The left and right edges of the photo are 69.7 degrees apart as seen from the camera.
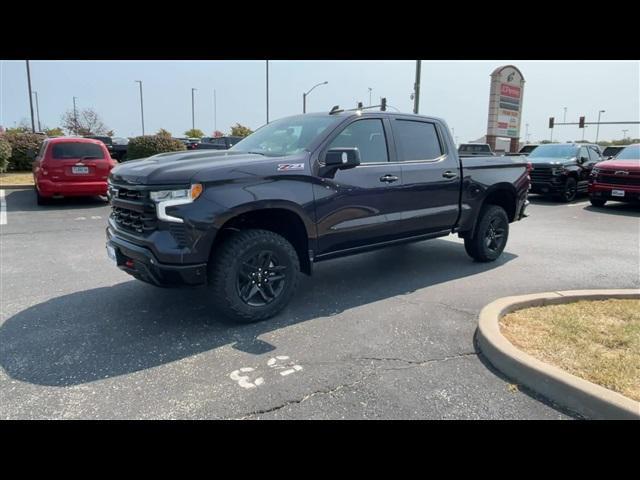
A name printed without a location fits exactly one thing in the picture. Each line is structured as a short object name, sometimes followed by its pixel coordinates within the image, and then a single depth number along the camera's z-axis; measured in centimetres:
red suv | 1024
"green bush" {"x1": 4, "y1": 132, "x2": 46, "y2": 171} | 1716
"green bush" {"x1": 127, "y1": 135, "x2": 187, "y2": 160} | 1695
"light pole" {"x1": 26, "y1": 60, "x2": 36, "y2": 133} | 2760
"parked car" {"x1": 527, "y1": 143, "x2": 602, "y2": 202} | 1339
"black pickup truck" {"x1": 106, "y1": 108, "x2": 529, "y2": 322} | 366
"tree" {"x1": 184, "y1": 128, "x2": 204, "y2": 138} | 5403
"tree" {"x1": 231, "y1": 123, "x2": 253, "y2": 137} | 3827
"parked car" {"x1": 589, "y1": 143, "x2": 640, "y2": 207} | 1147
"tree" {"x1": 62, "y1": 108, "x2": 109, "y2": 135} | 4462
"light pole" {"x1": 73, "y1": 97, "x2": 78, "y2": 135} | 4450
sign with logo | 2622
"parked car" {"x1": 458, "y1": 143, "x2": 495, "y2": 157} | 1088
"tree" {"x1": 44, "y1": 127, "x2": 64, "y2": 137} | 4597
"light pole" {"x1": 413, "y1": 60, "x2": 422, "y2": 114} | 1927
